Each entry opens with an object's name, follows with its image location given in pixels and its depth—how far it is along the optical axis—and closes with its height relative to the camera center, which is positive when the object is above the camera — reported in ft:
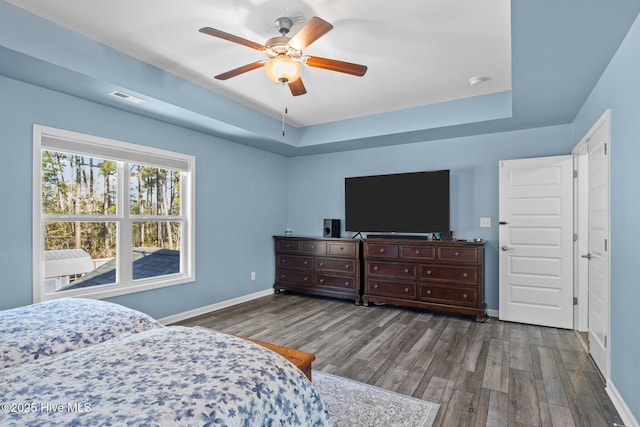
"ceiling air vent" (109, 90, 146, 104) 9.68 +3.54
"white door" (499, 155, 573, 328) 11.98 -0.90
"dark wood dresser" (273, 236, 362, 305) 15.43 -2.44
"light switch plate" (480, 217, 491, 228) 13.93 -0.24
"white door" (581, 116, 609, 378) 7.95 -0.77
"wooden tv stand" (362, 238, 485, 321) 12.87 -2.38
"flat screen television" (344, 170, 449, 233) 14.32 +0.62
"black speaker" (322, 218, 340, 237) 16.71 -0.60
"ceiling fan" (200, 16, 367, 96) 7.26 +3.64
